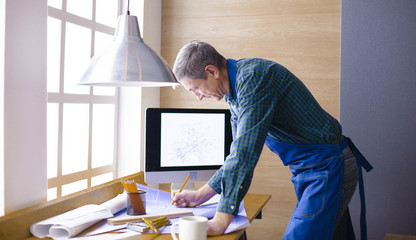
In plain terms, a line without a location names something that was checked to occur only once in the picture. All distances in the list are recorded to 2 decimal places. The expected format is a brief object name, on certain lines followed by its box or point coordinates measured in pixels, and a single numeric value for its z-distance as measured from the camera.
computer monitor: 2.27
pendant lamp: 1.56
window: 2.28
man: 1.56
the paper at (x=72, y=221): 1.65
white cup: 1.49
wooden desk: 1.62
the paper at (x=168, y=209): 1.75
